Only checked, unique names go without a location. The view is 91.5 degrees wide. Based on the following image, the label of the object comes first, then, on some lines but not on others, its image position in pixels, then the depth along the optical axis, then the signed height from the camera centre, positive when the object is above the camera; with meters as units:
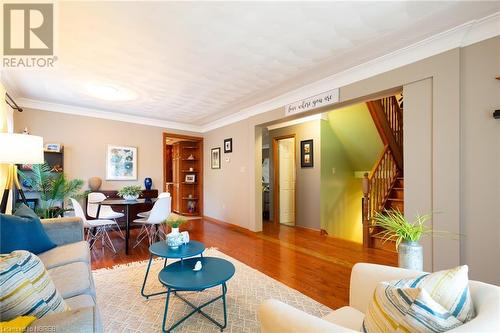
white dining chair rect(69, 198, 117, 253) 3.40 -1.00
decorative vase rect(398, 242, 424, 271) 1.35 -0.50
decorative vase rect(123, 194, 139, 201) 4.08 -0.50
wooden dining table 3.69 -0.54
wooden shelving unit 7.04 -0.27
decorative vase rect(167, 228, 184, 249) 2.24 -0.67
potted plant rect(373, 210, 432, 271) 1.35 -0.45
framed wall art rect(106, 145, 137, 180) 5.25 +0.11
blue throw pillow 1.80 -0.52
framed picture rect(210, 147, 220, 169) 6.01 +0.23
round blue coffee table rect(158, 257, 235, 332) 1.69 -0.82
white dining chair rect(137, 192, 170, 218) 4.31 -0.84
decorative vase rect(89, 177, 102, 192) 4.88 -0.31
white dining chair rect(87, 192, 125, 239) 4.31 -0.76
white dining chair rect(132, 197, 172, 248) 3.77 -0.73
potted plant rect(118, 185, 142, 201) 4.07 -0.42
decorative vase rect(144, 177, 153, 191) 5.42 -0.34
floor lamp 2.30 +0.18
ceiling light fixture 3.64 +1.20
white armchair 0.73 -0.54
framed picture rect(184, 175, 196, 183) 7.07 -0.34
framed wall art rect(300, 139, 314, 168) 5.31 +0.28
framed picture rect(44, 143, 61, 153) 4.40 +0.38
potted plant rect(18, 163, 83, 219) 3.38 -0.30
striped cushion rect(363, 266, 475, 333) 0.72 -0.44
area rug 1.85 -1.20
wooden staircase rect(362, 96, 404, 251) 4.17 -0.05
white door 5.94 -0.47
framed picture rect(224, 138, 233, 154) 5.51 +0.50
